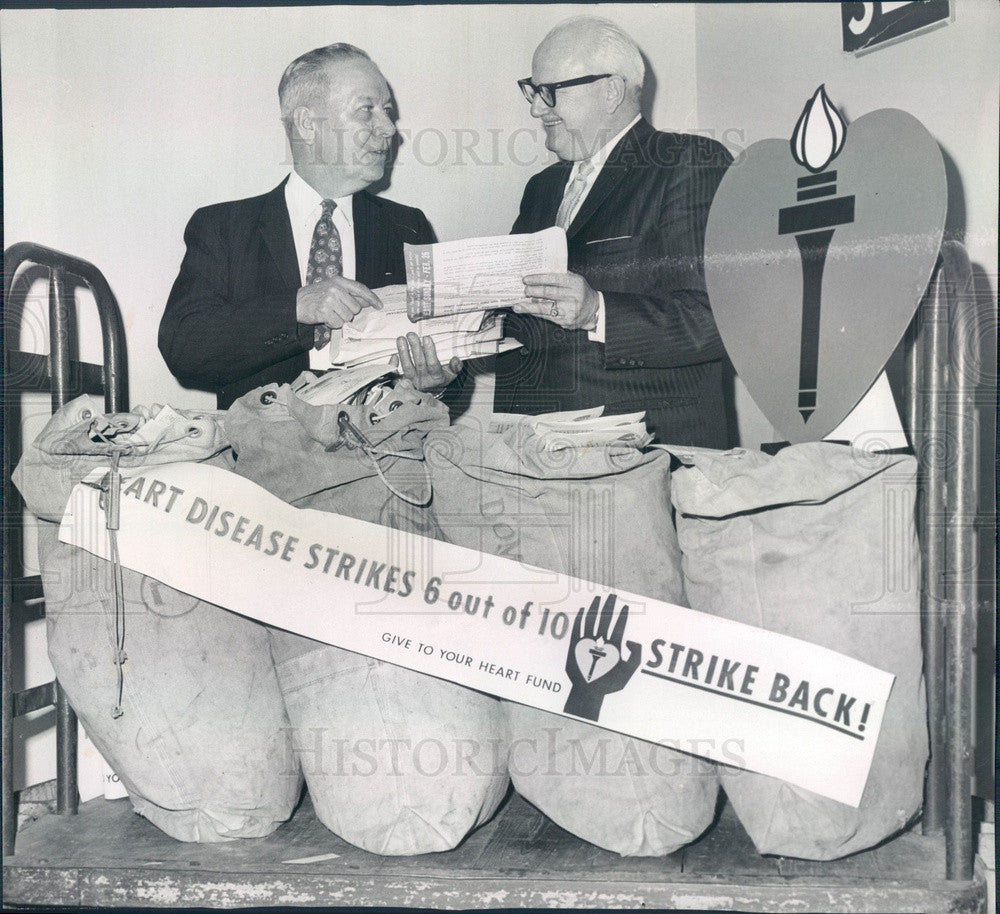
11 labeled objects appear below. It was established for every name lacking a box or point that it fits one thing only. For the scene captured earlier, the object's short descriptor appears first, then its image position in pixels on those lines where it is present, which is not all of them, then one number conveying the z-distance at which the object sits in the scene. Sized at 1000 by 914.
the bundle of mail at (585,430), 1.73
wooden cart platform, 1.66
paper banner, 1.66
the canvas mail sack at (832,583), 1.65
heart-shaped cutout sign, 1.74
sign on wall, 1.90
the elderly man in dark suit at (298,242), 2.00
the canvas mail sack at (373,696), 1.71
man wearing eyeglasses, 1.91
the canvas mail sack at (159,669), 1.76
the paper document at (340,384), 1.78
